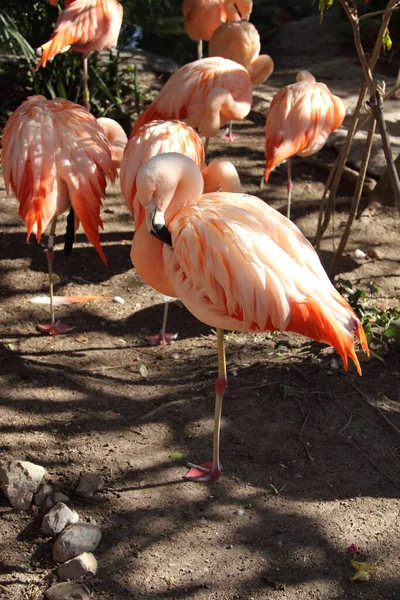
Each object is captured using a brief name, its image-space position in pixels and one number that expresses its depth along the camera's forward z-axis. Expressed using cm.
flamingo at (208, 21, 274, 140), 658
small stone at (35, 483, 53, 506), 306
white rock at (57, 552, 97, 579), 270
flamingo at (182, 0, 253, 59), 727
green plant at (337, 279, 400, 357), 393
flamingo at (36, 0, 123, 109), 585
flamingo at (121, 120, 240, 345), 415
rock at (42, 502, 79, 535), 289
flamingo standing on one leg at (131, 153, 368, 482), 283
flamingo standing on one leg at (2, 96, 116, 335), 403
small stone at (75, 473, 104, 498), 310
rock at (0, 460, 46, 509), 303
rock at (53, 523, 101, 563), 278
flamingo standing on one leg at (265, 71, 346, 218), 501
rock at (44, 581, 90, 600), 259
